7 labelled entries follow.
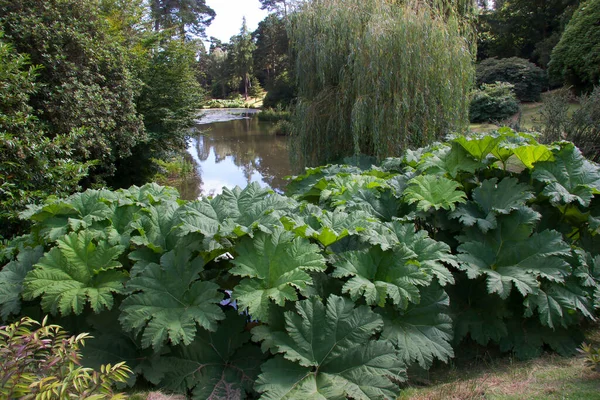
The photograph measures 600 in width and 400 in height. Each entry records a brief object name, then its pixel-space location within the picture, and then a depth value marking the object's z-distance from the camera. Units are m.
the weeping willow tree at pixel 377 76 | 7.29
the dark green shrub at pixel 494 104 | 14.80
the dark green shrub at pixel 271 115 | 30.28
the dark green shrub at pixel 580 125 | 6.03
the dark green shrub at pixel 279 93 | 34.86
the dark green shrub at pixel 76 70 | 6.70
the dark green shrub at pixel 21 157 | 5.07
